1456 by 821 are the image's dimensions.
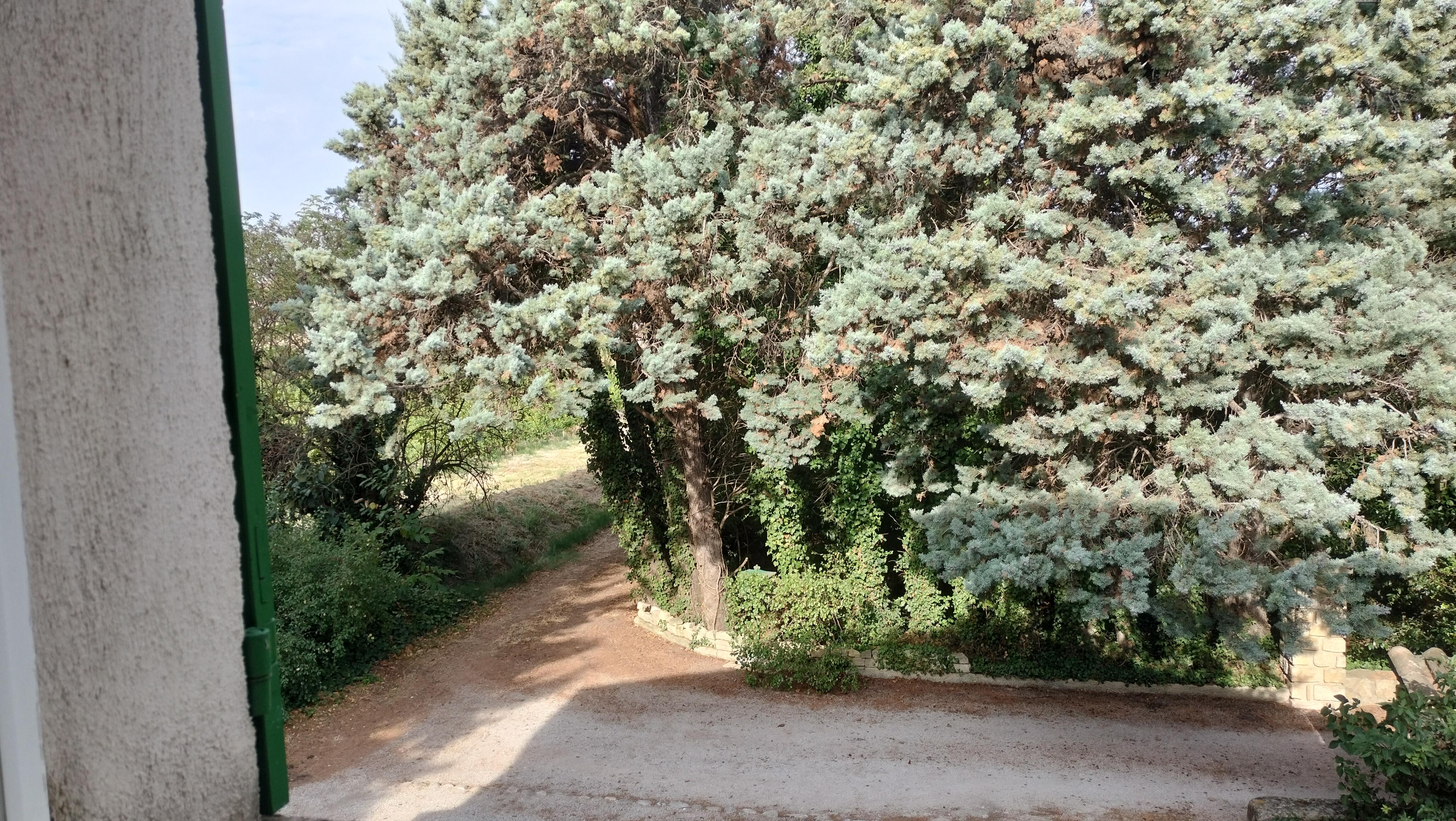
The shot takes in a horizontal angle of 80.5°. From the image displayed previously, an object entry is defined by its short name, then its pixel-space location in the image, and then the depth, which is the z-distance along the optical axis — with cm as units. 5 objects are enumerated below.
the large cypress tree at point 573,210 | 820
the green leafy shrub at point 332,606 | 1024
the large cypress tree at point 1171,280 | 706
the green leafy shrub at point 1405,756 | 543
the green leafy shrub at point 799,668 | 1020
